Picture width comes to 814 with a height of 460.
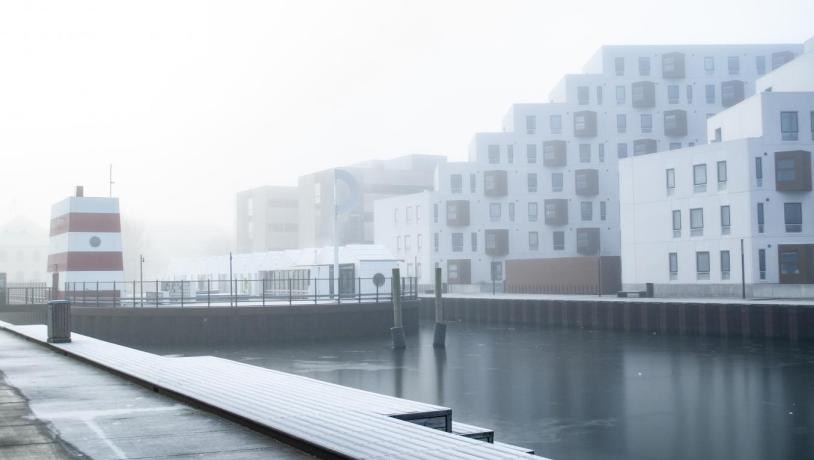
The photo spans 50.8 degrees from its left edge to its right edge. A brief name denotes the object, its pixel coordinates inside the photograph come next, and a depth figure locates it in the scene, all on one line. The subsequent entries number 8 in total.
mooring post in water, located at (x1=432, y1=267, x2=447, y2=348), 43.56
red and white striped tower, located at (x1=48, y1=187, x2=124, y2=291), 42.84
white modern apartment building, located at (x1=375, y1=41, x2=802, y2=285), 87.38
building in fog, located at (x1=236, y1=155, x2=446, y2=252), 113.12
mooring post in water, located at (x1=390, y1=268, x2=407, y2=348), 42.09
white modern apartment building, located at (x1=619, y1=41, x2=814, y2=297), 55.53
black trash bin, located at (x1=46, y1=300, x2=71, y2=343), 26.14
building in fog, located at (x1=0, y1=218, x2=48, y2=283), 151.25
